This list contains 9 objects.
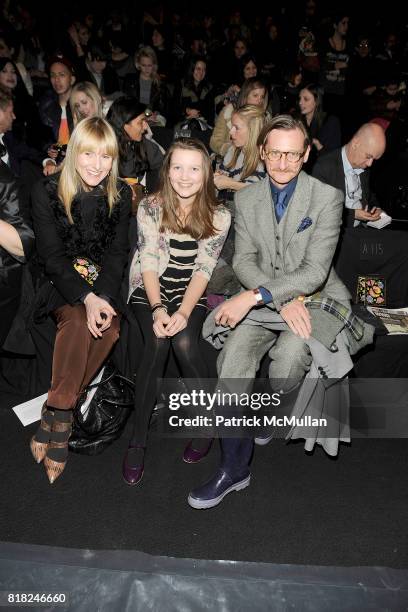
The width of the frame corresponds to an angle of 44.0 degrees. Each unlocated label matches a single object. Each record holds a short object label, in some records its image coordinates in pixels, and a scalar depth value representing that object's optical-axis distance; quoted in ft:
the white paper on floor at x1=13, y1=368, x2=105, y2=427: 8.43
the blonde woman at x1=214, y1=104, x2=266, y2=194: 10.67
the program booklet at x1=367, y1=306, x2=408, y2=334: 8.75
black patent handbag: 7.76
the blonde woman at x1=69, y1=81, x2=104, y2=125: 12.44
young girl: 7.49
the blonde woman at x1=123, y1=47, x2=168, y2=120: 17.71
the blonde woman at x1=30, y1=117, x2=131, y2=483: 7.22
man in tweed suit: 7.15
